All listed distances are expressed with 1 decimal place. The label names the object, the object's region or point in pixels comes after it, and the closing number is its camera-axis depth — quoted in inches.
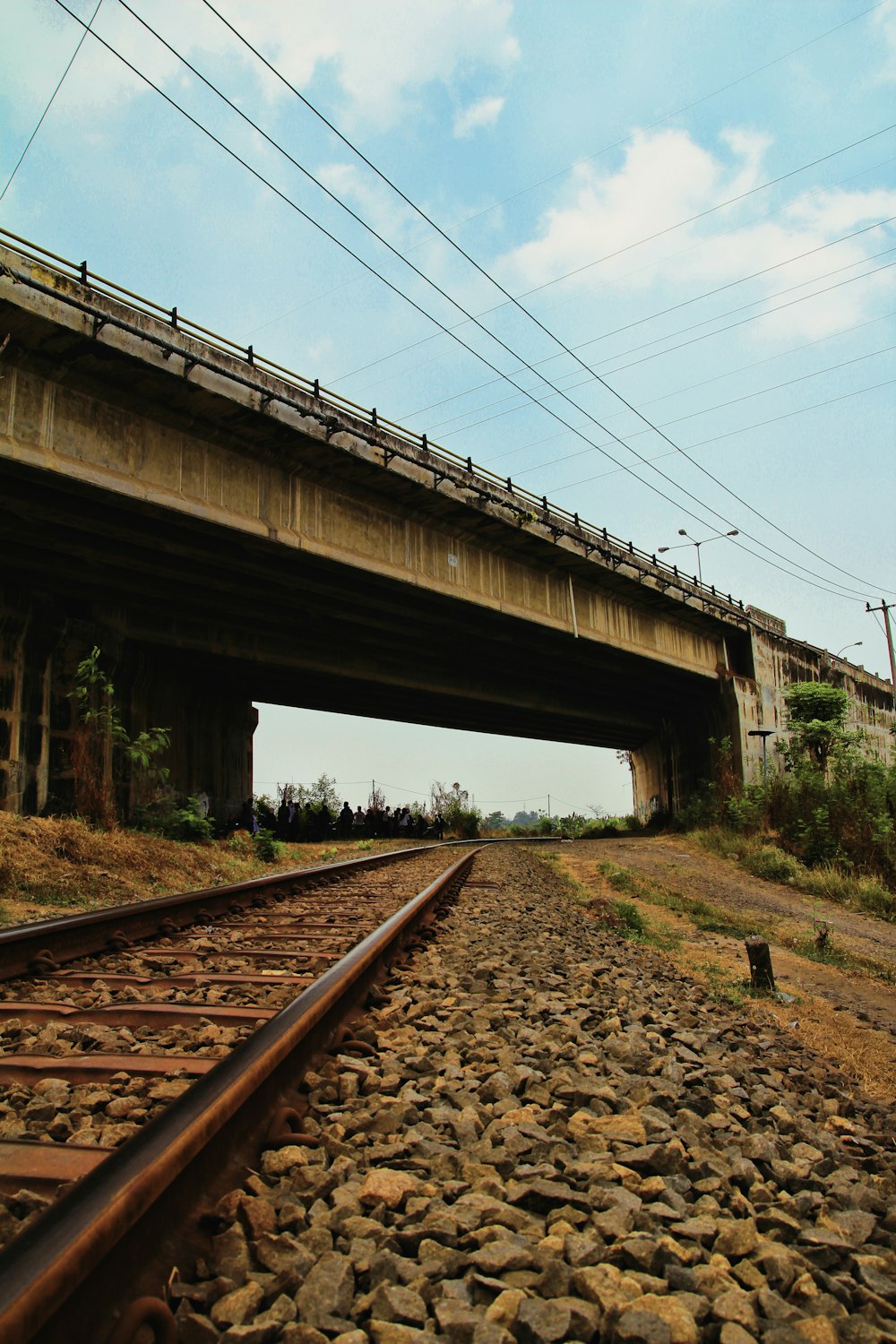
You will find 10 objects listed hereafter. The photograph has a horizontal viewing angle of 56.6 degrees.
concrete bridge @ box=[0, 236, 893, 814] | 500.4
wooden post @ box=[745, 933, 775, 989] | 241.0
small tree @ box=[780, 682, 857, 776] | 1114.7
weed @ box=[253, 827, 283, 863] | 685.9
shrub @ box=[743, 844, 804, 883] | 679.1
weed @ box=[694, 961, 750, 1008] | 204.8
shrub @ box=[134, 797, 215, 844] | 647.8
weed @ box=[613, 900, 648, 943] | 321.1
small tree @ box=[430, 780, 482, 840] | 1417.3
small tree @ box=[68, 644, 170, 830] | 551.8
